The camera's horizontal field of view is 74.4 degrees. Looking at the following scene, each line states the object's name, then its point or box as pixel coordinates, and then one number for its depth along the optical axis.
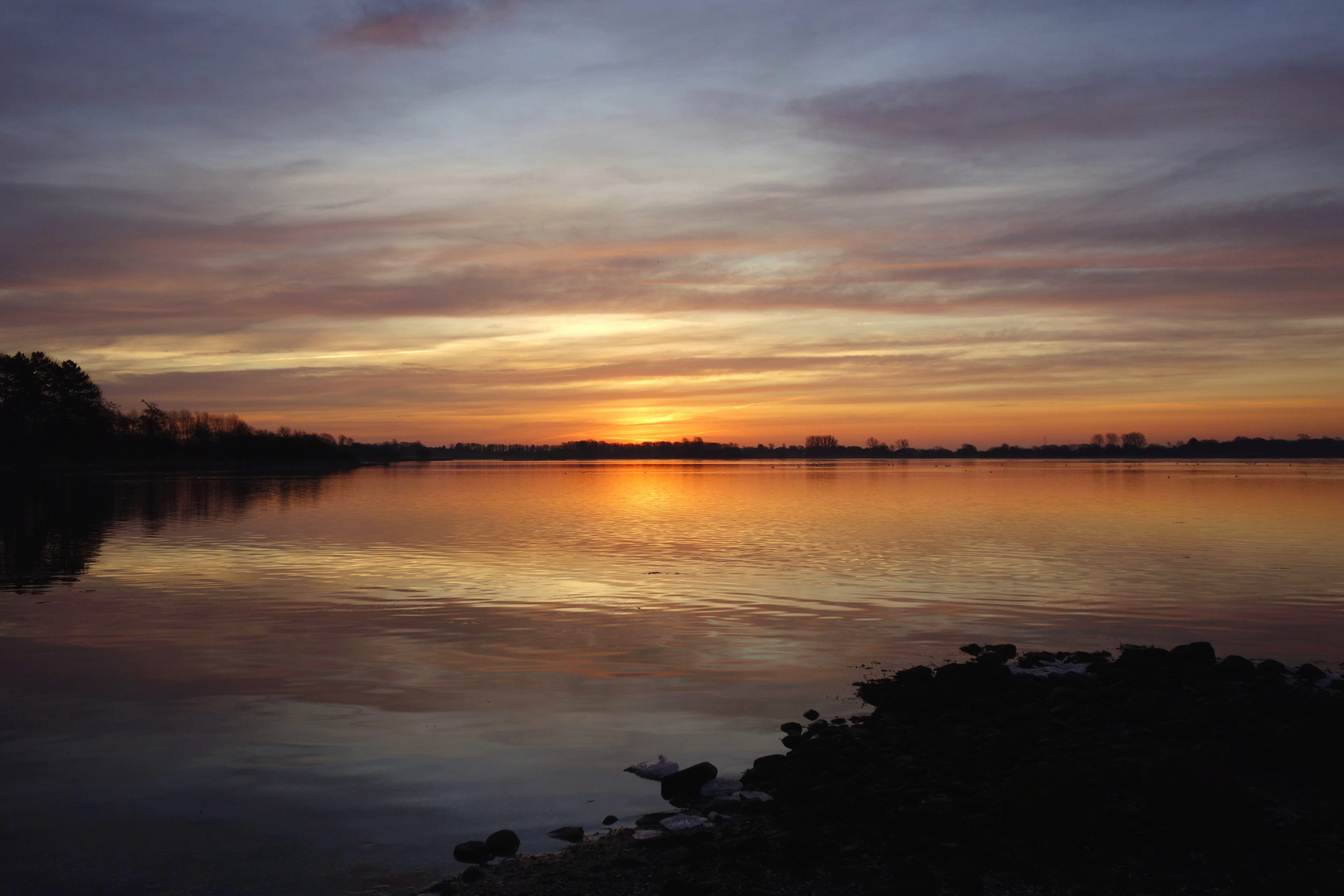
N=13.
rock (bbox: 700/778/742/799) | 8.90
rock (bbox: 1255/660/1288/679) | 12.55
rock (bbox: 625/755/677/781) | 9.47
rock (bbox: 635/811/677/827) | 8.25
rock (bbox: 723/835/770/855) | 7.43
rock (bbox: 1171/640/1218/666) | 13.17
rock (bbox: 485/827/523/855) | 7.64
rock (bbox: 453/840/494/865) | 7.52
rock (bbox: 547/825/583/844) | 7.95
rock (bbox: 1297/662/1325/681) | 12.41
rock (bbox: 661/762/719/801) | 8.97
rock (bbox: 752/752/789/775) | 9.35
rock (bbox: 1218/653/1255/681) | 12.50
